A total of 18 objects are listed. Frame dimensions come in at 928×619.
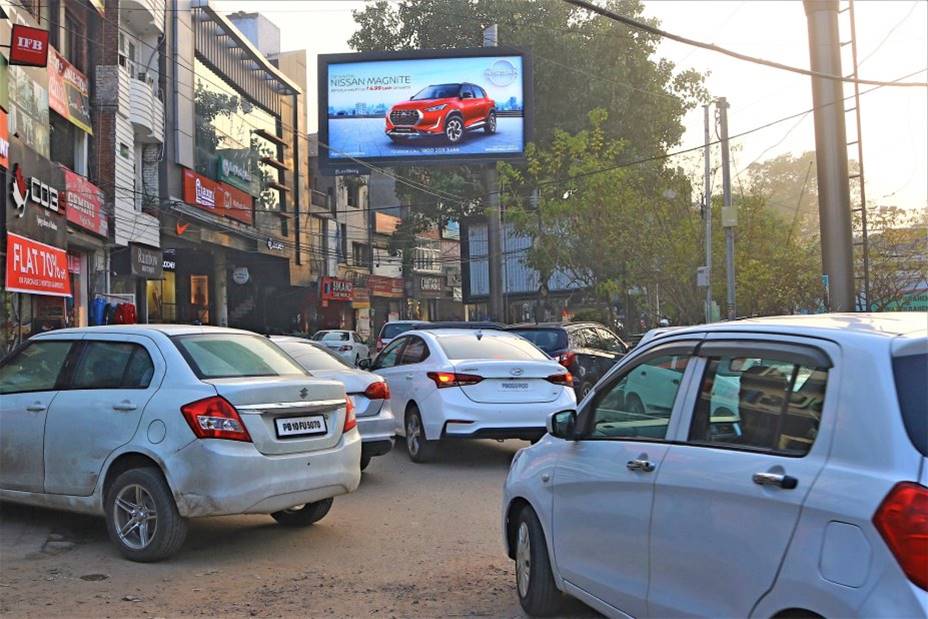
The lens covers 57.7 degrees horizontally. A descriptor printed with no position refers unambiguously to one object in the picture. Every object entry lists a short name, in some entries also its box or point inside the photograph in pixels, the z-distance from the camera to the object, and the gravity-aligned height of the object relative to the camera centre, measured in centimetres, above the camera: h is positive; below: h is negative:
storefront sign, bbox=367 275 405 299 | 5841 +342
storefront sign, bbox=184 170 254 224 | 3194 +579
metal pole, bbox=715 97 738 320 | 2170 +281
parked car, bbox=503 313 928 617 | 256 -56
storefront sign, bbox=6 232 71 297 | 1528 +147
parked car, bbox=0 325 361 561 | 557 -65
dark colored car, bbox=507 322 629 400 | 1386 -36
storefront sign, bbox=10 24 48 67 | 1526 +541
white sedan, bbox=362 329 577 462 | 920 -67
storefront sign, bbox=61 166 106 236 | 2108 +364
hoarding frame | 3170 +846
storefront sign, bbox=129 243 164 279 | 2700 +262
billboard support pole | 2966 +326
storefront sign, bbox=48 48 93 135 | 2012 +643
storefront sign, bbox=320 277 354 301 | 4952 +280
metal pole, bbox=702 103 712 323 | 2295 +348
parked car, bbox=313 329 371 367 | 3020 -26
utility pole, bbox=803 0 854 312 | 1377 +263
